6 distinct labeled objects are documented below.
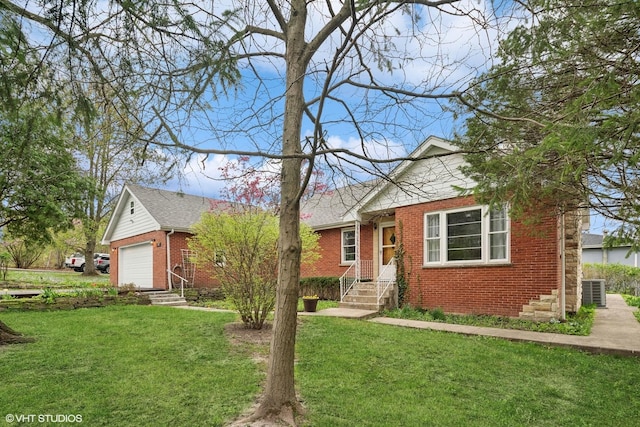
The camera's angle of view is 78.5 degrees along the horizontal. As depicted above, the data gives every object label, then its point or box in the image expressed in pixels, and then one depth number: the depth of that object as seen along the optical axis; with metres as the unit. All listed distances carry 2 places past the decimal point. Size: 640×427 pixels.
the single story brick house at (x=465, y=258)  9.43
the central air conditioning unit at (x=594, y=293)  13.73
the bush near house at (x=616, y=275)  20.84
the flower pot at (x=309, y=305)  11.02
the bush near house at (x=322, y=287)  14.90
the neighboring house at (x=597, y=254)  28.08
